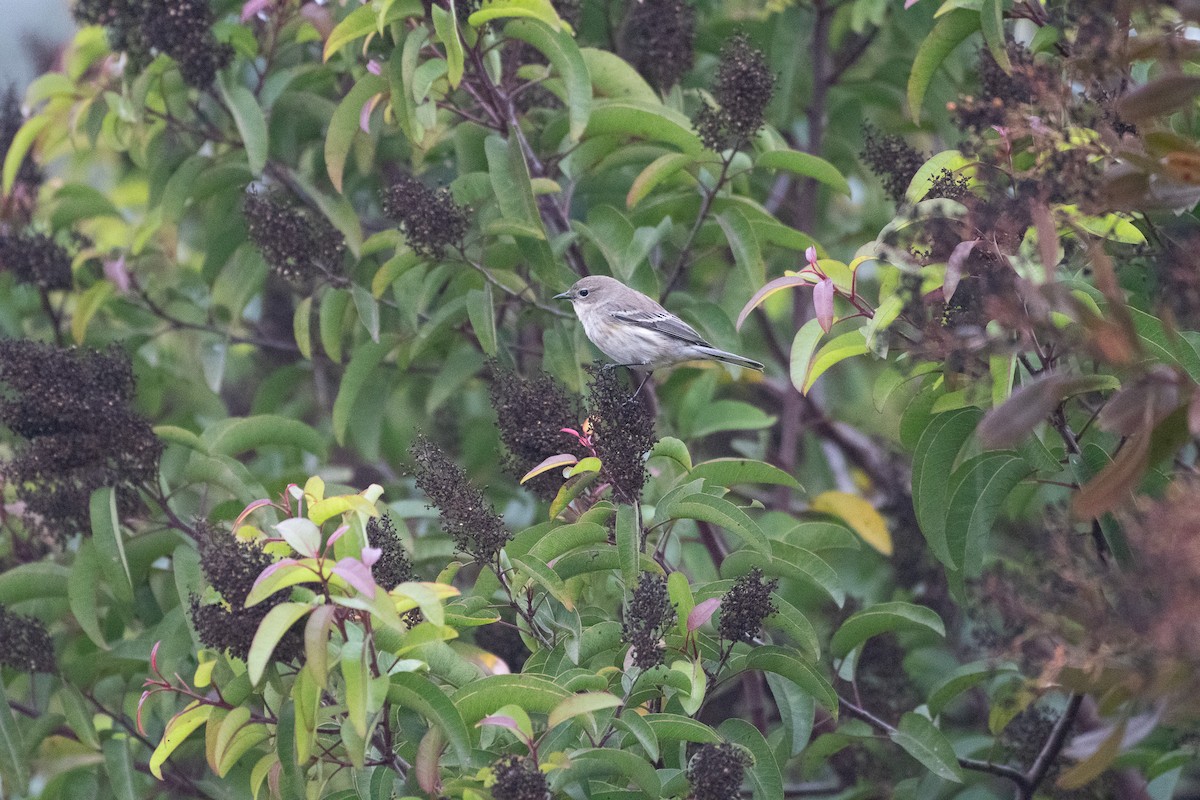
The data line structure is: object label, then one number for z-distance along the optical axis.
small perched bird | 10.53
